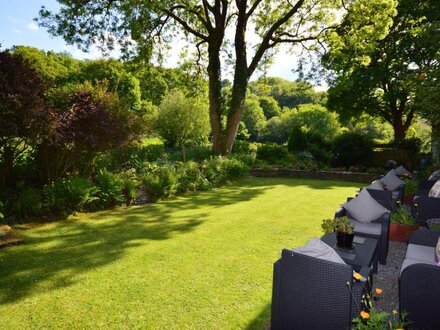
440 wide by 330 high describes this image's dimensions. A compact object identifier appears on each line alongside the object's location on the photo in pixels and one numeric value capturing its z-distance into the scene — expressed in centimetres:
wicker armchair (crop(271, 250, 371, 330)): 271
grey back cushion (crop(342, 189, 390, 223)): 557
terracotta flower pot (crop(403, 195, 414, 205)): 894
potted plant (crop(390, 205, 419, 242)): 605
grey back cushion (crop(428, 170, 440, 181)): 820
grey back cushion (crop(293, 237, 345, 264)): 287
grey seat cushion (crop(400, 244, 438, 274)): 393
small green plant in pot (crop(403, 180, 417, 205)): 896
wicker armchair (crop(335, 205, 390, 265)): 499
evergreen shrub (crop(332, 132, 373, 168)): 1694
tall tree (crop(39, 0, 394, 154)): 1348
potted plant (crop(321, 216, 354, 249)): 419
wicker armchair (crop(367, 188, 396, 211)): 638
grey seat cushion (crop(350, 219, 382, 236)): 519
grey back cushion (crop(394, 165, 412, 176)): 993
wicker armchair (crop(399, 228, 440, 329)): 275
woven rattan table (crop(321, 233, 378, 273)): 386
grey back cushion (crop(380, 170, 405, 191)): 810
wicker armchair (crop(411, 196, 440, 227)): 570
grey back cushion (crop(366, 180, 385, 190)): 699
